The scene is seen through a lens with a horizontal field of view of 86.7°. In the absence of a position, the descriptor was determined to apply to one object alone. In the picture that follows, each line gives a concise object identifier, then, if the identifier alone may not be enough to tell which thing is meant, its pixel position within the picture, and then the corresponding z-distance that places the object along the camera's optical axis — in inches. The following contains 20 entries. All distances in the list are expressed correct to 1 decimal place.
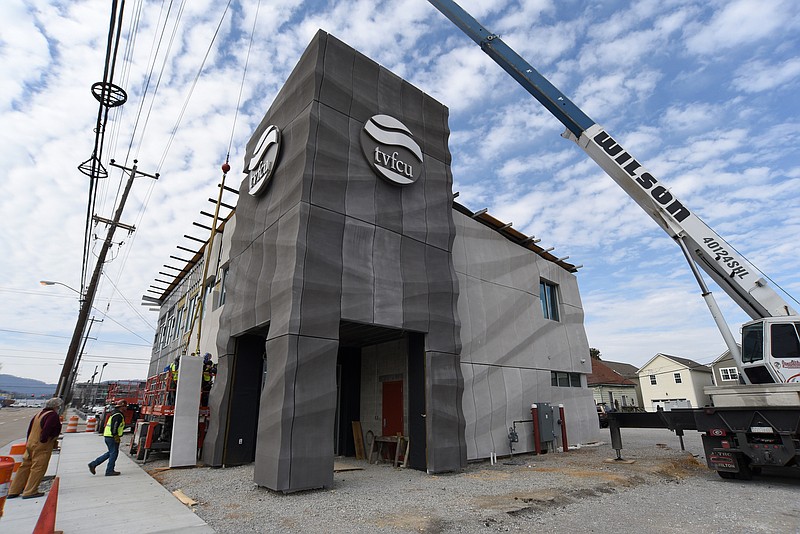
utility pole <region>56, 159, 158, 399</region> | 802.8
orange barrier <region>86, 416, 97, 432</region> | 1031.6
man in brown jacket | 311.4
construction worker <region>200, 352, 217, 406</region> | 515.8
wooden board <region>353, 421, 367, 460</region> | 554.3
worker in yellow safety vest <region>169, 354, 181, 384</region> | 518.0
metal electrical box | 606.6
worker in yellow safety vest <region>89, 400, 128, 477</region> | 401.7
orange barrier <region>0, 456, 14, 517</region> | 184.5
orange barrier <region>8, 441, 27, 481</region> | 339.0
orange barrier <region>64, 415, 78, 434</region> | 952.3
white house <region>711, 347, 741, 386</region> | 1593.3
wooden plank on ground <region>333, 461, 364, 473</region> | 445.8
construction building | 358.9
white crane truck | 352.5
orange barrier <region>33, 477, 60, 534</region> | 165.2
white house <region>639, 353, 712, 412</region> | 1703.1
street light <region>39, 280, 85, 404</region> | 812.0
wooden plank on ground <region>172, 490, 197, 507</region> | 296.7
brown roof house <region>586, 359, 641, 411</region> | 1709.8
